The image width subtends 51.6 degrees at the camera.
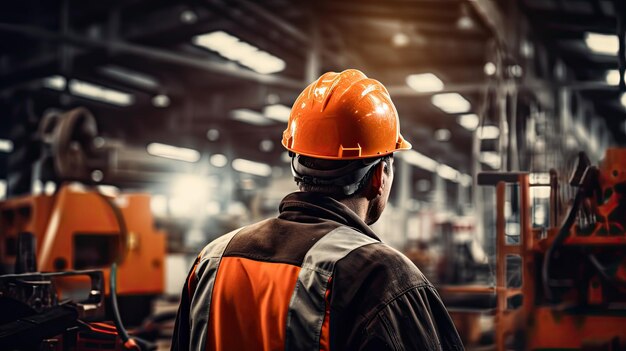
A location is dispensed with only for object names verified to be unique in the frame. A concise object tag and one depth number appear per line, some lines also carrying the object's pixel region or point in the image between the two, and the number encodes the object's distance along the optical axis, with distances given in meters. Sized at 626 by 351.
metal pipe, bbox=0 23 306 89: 7.09
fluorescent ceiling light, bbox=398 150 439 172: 18.67
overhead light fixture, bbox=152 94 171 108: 13.18
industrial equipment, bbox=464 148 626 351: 2.90
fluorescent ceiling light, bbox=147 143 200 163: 17.75
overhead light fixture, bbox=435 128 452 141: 17.77
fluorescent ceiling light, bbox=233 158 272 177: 22.51
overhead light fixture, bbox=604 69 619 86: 9.44
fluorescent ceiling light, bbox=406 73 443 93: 12.30
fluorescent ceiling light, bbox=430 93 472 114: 13.95
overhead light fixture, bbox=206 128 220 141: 16.70
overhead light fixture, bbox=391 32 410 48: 10.12
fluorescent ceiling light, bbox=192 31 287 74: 10.23
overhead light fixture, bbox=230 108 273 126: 14.90
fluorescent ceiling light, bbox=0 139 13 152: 16.31
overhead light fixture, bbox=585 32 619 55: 8.16
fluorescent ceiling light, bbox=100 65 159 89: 12.10
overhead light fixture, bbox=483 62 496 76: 5.94
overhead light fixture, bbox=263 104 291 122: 13.84
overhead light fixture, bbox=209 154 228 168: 22.31
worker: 1.56
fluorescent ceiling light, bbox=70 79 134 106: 12.74
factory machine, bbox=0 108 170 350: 5.19
